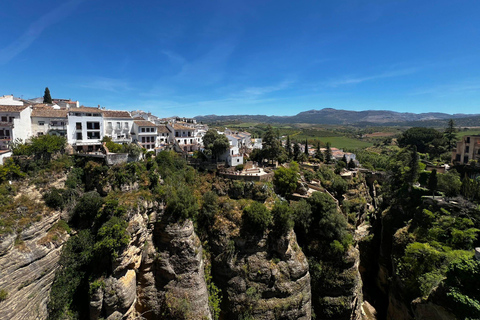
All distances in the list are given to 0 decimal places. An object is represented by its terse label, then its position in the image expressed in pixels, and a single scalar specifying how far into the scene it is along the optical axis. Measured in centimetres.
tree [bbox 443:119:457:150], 6519
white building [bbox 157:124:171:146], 4375
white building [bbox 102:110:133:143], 3812
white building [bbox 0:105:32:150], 2869
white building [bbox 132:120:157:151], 3987
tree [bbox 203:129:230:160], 3744
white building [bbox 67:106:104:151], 3356
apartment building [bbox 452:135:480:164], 4019
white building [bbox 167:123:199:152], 4524
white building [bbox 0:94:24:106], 3436
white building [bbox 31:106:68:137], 3198
